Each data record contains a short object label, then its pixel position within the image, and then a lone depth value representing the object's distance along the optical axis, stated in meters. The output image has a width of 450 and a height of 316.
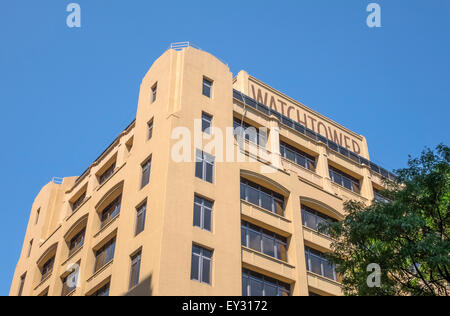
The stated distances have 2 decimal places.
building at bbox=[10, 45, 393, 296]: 30.80
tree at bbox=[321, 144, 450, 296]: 25.78
